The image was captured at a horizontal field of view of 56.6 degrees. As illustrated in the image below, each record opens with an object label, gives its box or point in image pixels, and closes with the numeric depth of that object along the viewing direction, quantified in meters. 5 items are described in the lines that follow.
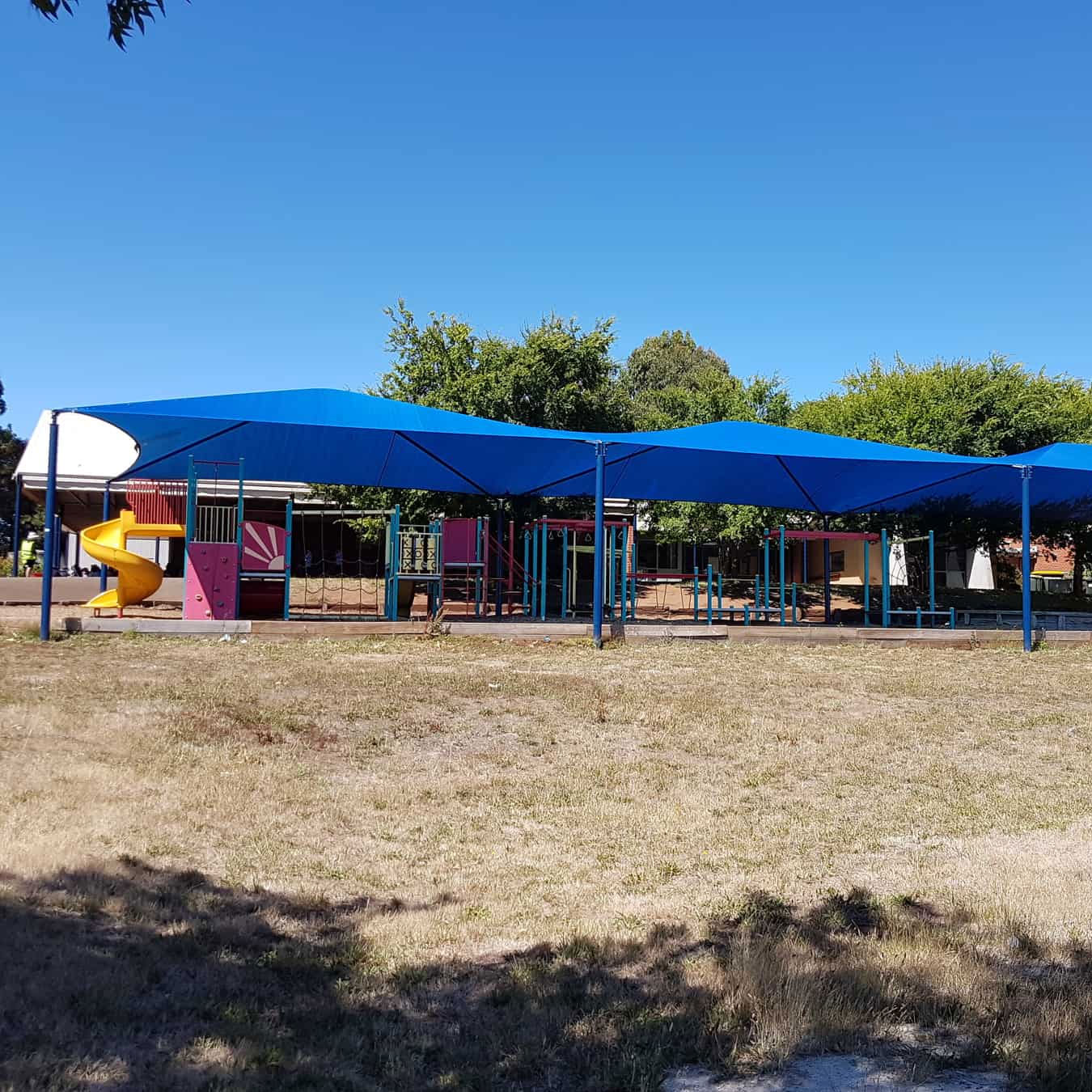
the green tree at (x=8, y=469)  41.06
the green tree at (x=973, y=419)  26.09
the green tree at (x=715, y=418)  26.91
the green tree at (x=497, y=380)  25.09
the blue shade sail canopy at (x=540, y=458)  14.81
